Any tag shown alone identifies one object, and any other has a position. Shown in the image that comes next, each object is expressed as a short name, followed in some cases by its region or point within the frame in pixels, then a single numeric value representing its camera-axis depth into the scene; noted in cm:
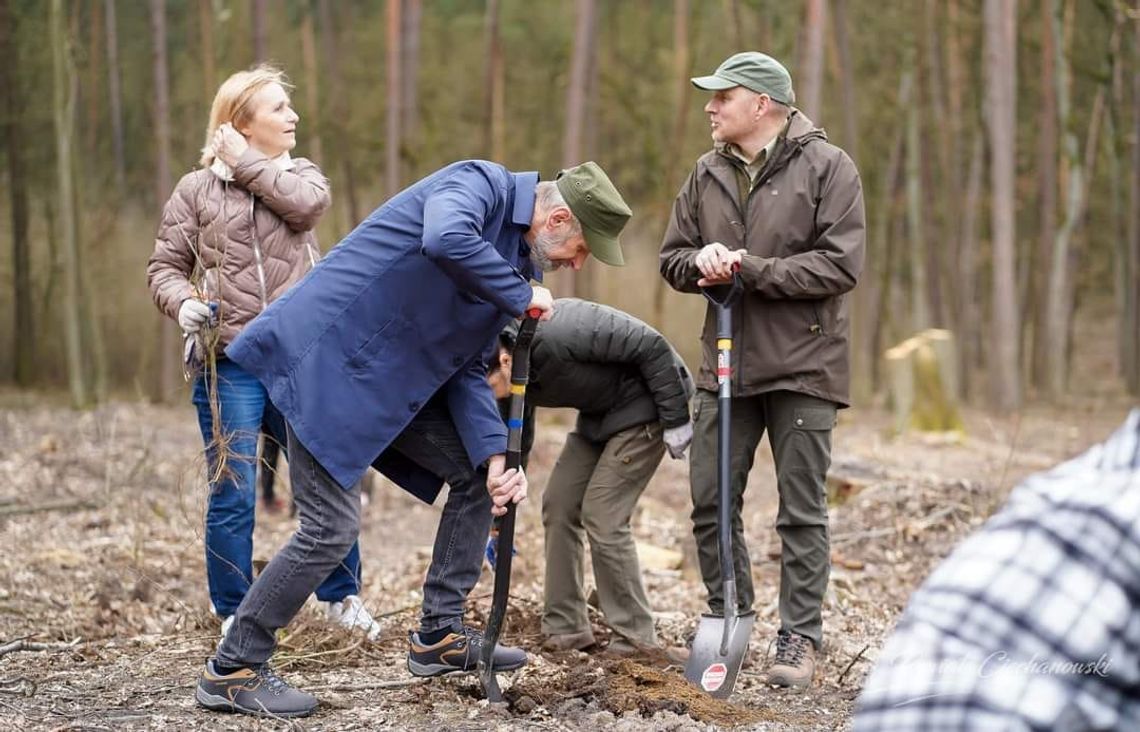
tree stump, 1419
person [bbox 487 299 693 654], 553
